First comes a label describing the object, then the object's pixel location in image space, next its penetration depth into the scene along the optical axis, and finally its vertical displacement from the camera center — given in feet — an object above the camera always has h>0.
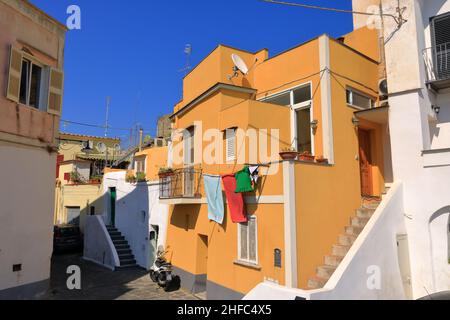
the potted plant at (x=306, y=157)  30.50 +4.04
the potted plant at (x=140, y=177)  61.10 +4.44
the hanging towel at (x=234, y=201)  32.35 +0.03
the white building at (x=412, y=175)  26.14 +2.25
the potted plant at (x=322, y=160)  30.86 +3.74
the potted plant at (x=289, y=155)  27.68 +3.78
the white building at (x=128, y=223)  54.90 -3.86
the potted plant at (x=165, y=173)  45.97 +3.93
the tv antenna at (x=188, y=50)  59.36 +26.46
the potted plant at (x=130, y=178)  63.26 +4.39
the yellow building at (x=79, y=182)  79.05 +4.84
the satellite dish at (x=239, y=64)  39.52 +16.07
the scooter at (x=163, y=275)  43.50 -9.60
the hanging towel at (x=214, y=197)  35.86 +0.46
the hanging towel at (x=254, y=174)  31.07 +2.51
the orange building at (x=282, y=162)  28.25 +4.41
